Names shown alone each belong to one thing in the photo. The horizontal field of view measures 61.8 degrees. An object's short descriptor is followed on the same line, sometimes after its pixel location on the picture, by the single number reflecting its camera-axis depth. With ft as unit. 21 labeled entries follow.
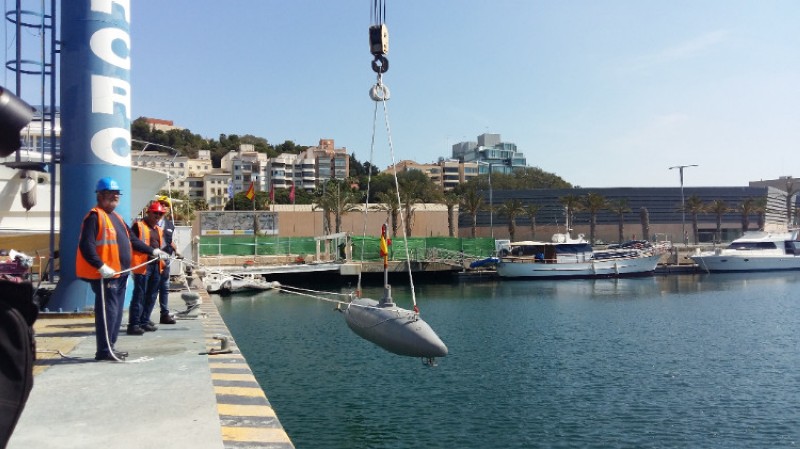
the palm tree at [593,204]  242.37
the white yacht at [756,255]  187.62
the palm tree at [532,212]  250.62
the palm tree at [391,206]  206.80
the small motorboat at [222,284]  119.24
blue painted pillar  36.60
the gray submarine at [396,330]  29.71
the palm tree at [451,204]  232.53
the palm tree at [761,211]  266.51
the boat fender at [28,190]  55.31
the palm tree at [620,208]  259.60
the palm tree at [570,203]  246.47
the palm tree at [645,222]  256.40
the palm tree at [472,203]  225.15
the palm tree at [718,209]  263.08
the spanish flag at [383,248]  34.03
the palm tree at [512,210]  234.79
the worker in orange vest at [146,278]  30.94
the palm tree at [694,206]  253.22
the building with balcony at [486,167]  573.20
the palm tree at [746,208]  262.88
